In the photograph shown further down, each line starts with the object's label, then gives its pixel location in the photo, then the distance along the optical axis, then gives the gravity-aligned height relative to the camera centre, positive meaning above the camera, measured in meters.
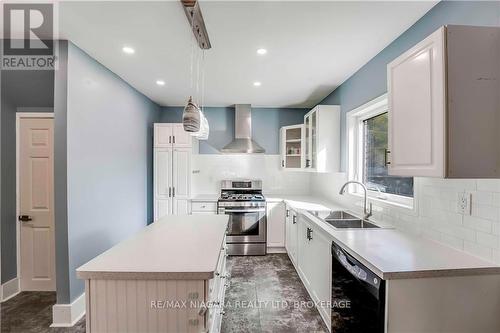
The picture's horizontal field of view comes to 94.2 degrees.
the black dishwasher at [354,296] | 1.29 -0.84
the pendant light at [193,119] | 1.73 +0.35
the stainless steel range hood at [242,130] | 4.25 +0.66
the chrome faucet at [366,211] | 2.36 -0.48
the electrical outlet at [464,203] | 1.40 -0.23
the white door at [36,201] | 2.56 -0.40
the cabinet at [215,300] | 1.28 -0.91
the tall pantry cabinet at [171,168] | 3.86 -0.04
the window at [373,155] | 2.20 +0.12
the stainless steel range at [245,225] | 3.73 -0.96
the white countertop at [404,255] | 1.24 -0.55
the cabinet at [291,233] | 3.17 -1.00
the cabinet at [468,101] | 1.15 +0.32
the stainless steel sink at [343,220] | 2.32 -0.59
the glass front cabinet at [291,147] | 4.17 +0.33
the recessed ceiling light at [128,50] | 2.21 +1.13
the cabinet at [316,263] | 1.97 -0.97
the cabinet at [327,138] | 3.27 +0.38
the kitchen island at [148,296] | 1.20 -0.69
